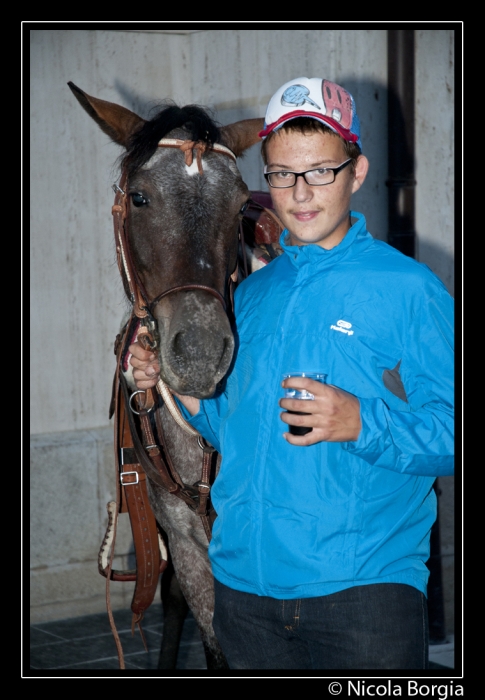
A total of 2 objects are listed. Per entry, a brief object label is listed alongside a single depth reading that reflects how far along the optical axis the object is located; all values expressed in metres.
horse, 2.05
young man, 1.63
